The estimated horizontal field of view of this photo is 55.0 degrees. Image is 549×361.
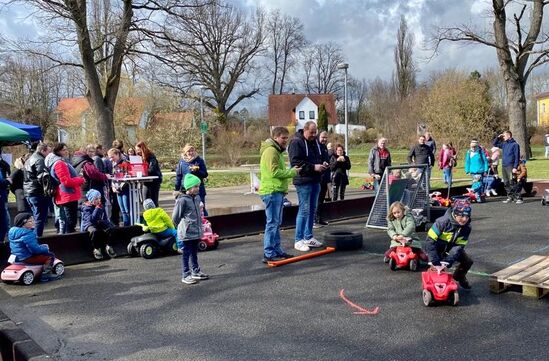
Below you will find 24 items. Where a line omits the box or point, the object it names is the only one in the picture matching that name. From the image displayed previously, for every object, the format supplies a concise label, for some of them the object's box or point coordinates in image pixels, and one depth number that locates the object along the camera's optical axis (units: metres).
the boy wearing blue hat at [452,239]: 5.81
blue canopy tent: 13.99
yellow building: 90.66
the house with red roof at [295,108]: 80.69
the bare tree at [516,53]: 24.31
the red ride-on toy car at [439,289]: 5.47
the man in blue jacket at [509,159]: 13.79
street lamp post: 25.33
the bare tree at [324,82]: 84.44
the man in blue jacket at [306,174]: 8.14
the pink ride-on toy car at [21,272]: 6.86
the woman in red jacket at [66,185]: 8.39
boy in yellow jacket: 8.44
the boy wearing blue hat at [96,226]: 8.30
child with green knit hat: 6.58
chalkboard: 10.37
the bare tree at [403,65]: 70.31
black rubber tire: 8.43
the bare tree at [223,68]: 55.75
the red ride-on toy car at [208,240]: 8.90
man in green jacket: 7.54
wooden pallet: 5.63
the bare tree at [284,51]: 75.25
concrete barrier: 8.08
